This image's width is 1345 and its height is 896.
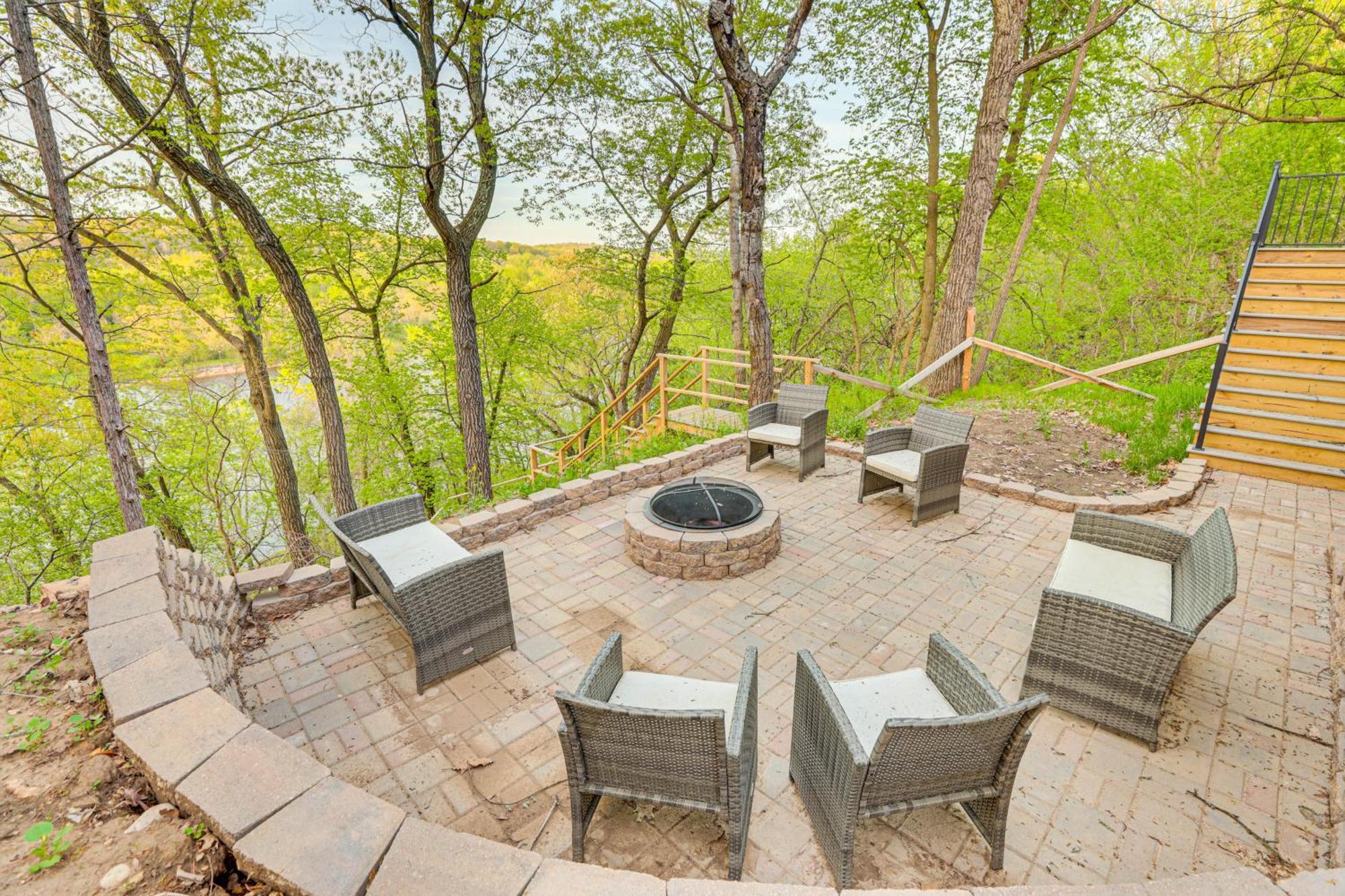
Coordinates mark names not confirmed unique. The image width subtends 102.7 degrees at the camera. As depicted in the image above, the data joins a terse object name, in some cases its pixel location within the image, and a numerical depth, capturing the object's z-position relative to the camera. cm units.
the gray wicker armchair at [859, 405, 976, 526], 448
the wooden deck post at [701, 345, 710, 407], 798
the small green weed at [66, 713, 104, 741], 199
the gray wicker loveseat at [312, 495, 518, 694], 280
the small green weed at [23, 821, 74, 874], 148
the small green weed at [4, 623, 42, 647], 249
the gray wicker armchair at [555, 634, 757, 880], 175
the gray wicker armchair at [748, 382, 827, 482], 546
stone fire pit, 388
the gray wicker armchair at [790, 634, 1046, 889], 170
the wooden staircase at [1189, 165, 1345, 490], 506
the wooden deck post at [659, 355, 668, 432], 877
